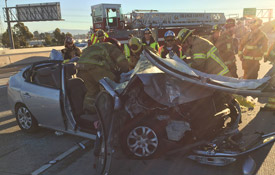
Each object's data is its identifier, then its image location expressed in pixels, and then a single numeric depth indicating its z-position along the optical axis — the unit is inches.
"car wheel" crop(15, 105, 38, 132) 177.2
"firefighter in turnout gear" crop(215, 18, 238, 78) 257.4
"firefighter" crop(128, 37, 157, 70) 212.2
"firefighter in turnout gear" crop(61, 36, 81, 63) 250.4
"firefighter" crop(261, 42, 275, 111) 207.9
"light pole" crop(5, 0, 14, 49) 1525.1
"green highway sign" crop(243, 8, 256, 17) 2234.3
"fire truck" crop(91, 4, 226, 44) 703.7
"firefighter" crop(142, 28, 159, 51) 307.4
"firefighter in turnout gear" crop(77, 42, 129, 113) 177.3
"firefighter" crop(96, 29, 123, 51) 230.1
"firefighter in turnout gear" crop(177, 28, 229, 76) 170.6
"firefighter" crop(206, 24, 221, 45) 273.4
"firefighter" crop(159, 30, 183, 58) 250.5
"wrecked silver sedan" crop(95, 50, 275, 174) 113.2
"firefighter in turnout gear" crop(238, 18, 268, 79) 251.8
